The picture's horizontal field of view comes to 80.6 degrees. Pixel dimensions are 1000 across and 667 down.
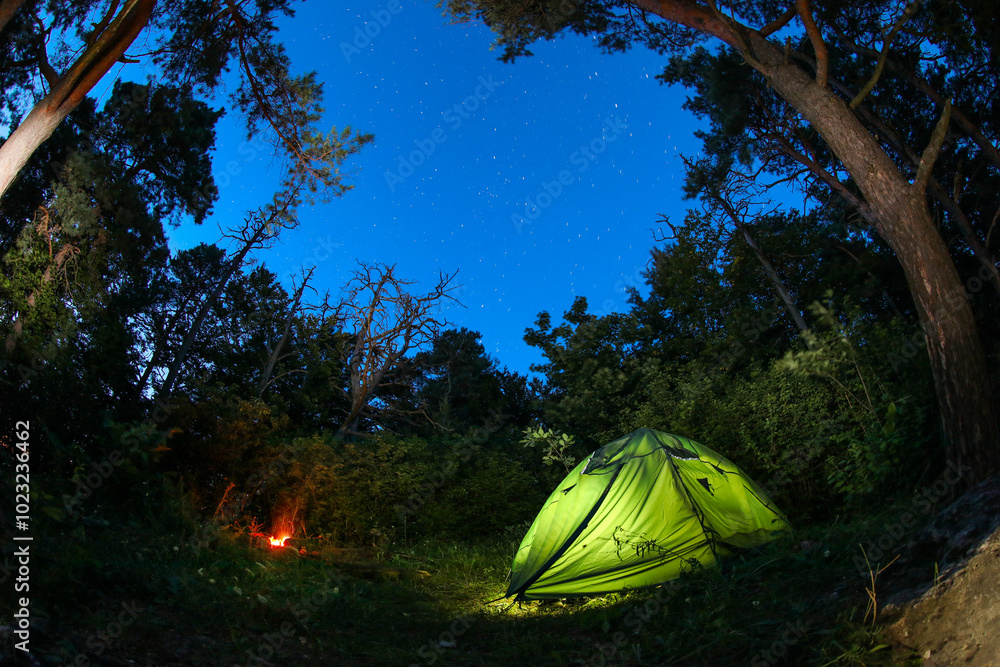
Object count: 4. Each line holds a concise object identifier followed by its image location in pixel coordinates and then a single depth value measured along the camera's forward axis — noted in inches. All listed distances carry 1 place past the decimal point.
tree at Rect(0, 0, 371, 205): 235.0
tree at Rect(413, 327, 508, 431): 800.3
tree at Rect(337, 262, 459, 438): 439.8
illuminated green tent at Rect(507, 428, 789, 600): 217.9
